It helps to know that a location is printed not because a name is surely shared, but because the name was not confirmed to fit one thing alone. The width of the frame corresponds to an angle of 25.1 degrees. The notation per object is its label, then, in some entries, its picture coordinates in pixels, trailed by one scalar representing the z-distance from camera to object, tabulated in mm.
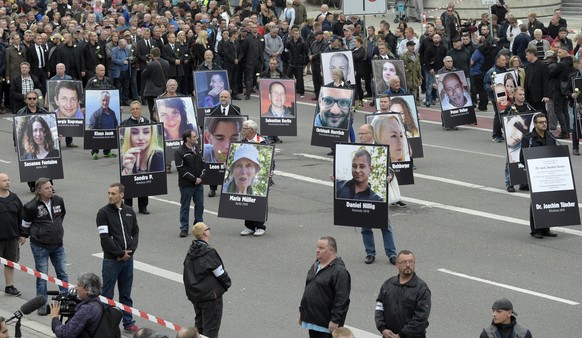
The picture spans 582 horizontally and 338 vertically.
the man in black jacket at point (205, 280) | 13922
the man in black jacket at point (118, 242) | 15258
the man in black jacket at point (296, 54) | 34531
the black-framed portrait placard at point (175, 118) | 24172
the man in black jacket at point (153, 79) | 29375
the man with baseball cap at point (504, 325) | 11727
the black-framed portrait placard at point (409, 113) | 23609
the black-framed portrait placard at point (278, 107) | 26688
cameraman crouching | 12359
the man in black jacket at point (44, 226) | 16125
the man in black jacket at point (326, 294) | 12844
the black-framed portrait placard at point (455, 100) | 28109
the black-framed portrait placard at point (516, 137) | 21422
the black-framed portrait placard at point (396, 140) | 21203
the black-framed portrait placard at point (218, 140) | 21766
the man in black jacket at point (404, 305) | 12359
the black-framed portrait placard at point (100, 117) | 25391
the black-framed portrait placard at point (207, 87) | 27625
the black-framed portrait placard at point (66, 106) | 26281
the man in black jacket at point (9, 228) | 16328
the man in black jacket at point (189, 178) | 19594
